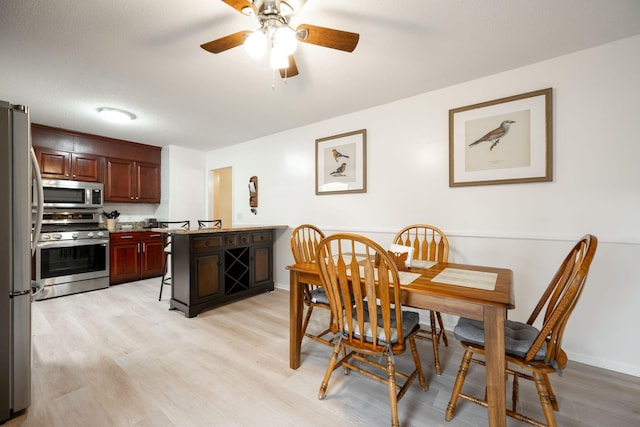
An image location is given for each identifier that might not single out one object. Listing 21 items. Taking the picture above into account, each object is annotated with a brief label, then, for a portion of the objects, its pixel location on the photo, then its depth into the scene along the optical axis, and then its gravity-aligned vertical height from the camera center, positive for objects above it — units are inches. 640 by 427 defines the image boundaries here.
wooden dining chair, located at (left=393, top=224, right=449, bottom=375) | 72.9 -13.8
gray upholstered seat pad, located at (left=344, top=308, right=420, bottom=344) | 55.0 -26.0
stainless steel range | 133.0 -22.0
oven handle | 132.3 -16.1
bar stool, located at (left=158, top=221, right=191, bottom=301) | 130.3 -17.6
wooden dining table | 45.9 -17.6
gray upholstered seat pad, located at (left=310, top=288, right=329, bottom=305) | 78.8 -26.1
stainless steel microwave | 140.8 +10.7
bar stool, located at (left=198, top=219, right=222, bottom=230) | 159.5 -8.4
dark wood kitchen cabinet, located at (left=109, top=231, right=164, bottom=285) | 155.6 -27.1
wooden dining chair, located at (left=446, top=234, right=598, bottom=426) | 42.6 -25.1
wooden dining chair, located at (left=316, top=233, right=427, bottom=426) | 51.7 -23.5
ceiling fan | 54.7 +39.5
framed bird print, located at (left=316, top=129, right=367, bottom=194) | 123.2 +23.7
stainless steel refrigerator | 54.2 -9.7
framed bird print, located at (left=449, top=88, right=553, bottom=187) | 84.3 +24.0
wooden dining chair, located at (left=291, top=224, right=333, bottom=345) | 78.8 -25.6
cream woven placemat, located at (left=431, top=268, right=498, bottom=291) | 56.2 -15.8
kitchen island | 110.4 -25.3
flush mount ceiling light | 119.7 +45.7
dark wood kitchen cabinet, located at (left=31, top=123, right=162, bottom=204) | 143.9 +31.0
